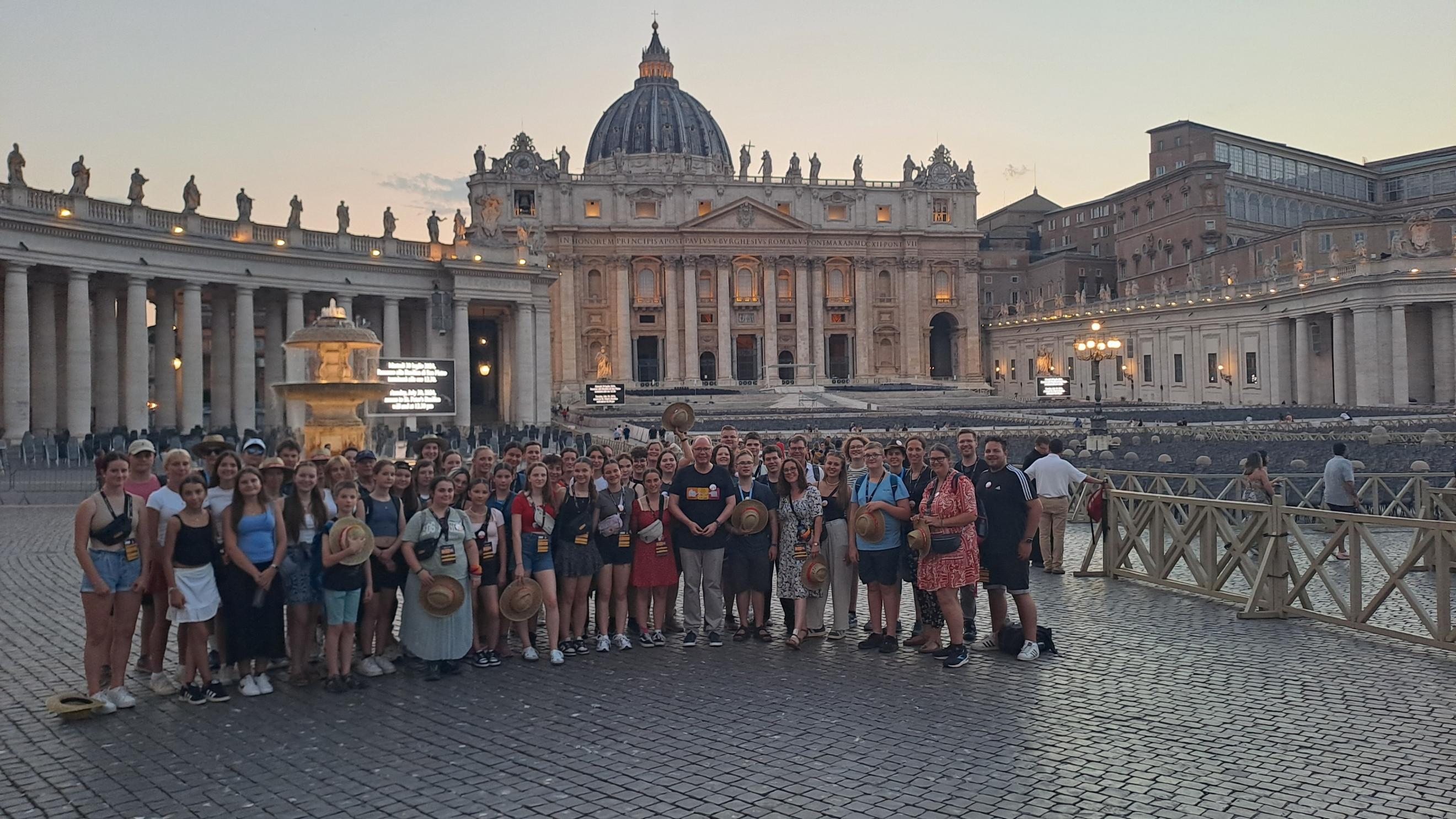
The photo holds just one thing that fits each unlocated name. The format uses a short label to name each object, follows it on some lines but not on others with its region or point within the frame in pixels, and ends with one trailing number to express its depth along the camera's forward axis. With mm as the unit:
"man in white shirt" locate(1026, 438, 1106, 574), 13047
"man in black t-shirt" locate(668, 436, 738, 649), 9953
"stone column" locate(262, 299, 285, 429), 41094
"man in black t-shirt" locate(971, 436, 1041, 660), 9172
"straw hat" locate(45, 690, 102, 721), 7672
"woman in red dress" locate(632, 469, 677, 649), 9992
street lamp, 37147
